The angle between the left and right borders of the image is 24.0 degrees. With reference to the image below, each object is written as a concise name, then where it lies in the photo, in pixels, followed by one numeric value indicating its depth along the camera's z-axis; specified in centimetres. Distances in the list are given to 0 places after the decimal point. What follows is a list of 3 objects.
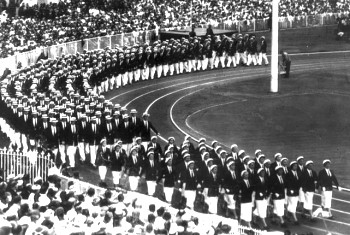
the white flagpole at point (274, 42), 4096
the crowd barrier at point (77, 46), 4008
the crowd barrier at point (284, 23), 6053
